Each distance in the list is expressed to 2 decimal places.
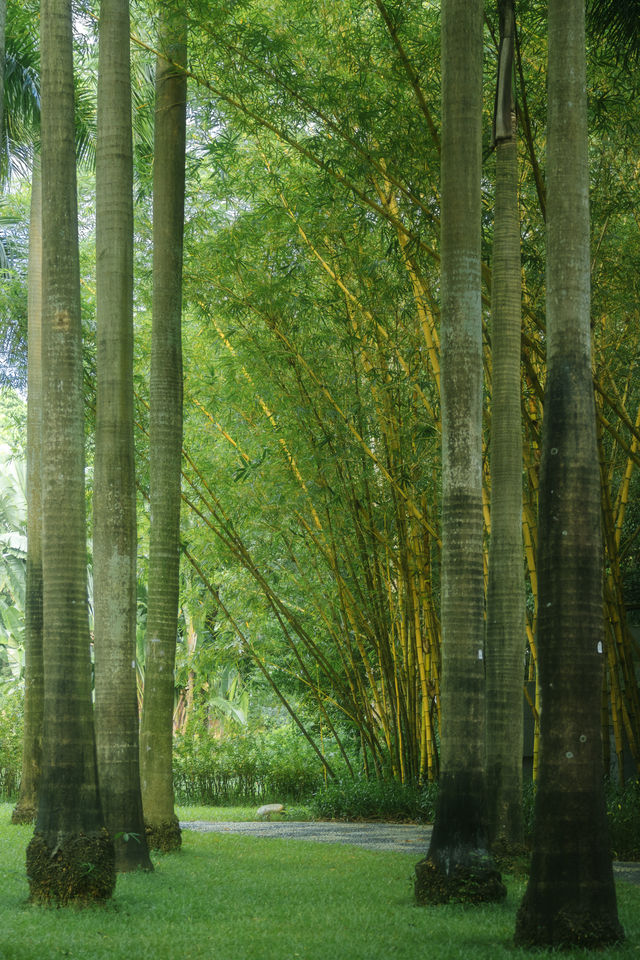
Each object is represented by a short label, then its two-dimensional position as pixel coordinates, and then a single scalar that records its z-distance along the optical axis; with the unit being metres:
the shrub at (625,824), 13.45
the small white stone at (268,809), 20.83
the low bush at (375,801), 18.08
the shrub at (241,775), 24.64
